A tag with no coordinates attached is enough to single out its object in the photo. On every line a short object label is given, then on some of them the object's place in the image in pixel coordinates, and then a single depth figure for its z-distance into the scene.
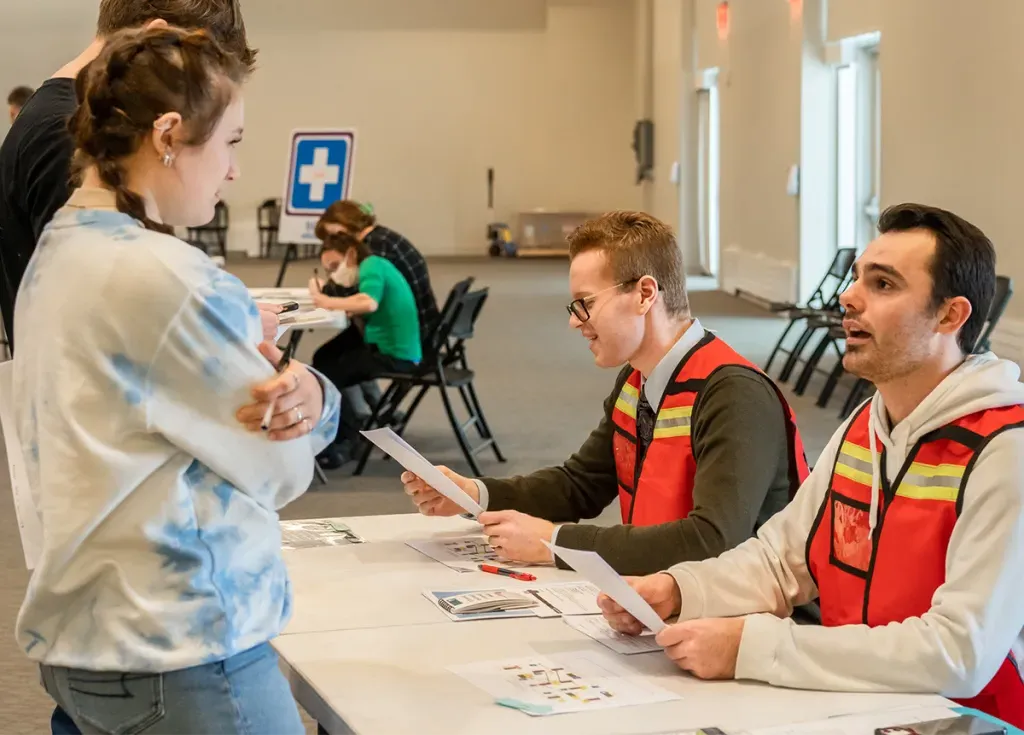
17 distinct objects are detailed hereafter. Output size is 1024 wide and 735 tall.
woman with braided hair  1.36
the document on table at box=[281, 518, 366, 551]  2.52
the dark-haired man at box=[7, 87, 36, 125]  8.73
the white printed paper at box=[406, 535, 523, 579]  2.36
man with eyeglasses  2.26
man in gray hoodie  1.69
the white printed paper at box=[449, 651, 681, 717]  1.66
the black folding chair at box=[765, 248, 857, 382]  8.45
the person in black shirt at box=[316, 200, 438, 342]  6.62
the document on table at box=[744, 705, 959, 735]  1.56
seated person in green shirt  6.40
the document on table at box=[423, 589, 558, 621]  2.05
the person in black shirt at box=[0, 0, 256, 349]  2.11
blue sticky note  1.63
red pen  2.26
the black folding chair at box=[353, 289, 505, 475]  6.22
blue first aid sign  8.80
